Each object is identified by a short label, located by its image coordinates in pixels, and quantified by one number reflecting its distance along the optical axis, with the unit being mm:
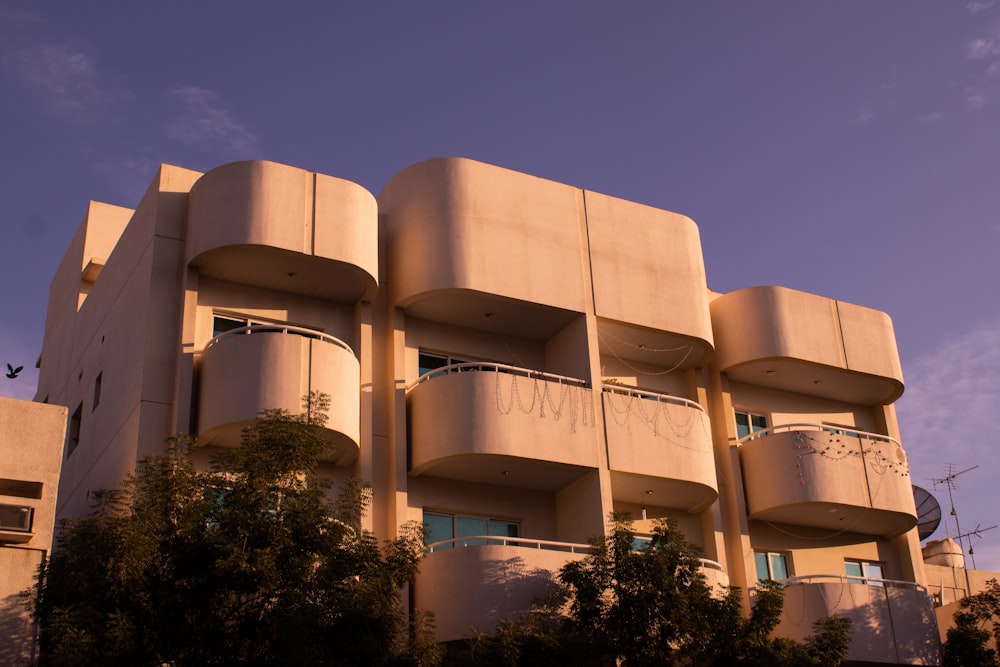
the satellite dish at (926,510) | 38656
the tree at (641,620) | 23891
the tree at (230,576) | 20000
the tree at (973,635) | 30078
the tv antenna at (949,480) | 40000
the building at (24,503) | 21422
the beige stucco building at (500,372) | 26828
